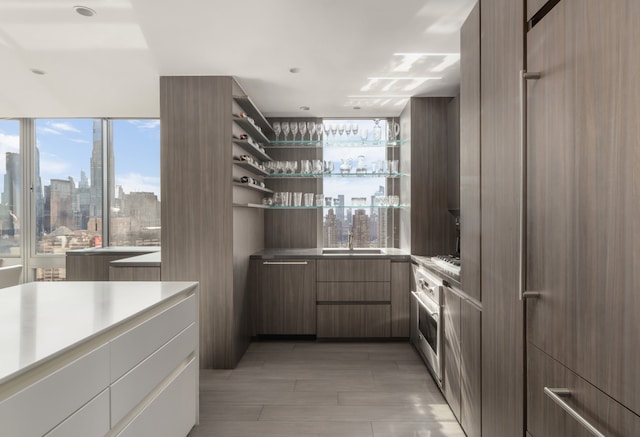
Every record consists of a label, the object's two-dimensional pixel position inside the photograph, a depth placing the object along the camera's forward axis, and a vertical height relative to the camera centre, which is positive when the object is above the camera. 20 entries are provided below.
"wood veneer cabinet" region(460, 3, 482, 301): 1.94 +0.36
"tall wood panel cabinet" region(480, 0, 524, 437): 1.46 +0.00
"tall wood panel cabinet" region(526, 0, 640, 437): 0.86 -0.01
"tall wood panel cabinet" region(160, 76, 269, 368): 3.26 +0.16
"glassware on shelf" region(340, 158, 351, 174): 4.42 +0.60
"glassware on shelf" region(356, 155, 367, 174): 4.38 +0.60
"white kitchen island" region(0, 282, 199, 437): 1.04 -0.51
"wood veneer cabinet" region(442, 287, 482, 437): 1.96 -0.86
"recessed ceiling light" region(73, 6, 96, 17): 2.21 +1.24
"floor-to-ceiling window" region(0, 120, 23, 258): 4.81 +0.34
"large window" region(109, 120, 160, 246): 4.84 +0.53
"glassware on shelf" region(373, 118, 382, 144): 4.32 +0.98
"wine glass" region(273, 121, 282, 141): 4.27 +1.03
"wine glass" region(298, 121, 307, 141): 4.28 +1.03
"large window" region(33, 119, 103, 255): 4.85 +0.44
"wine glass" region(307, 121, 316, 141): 4.31 +1.05
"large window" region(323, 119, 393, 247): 4.62 +0.25
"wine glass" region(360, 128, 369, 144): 4.29 +0.95
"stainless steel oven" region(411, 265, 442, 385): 2.69 -0.86
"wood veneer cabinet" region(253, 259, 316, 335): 3.94 -0.86
